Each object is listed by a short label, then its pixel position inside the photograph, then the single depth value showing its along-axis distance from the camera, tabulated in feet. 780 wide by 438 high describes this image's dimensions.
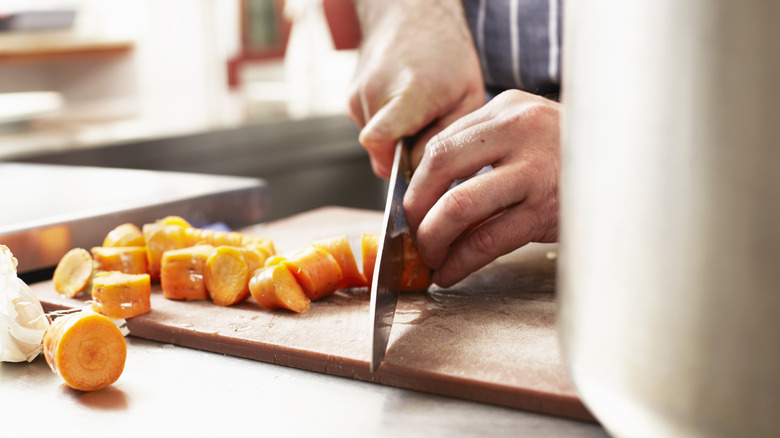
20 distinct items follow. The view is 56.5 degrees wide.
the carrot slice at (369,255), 3.30
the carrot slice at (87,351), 2.27
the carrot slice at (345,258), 3.31
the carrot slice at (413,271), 3.10
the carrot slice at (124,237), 3.67
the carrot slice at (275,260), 3.24
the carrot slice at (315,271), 3.10
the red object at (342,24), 7.01
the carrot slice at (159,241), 3.52
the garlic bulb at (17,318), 2.53
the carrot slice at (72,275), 3.32
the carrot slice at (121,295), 2.94
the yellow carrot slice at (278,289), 3.01
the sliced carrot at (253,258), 3.30
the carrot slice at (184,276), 3.23
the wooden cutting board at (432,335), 2.18
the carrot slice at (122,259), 3.42
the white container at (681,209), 1.17
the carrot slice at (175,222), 3.91
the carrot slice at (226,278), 3.16
